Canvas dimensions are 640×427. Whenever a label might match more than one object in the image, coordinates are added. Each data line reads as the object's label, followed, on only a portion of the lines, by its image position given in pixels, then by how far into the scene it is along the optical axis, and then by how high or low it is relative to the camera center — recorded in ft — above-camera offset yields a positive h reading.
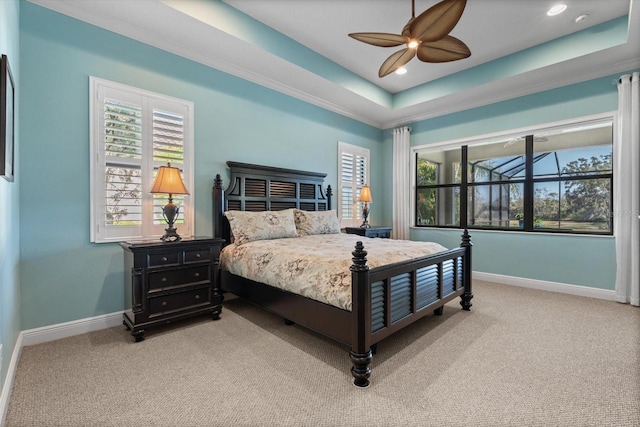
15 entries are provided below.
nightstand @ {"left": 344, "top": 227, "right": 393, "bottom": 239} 15.35 -1.03
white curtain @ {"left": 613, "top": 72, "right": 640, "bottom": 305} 10.83 +0.78
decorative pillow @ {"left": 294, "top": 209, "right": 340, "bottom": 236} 12.85 -0.46
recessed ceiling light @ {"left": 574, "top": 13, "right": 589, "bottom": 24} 9.94 +6.83
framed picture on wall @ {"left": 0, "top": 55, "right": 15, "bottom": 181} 4.88 +1.70
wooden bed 6.07 -2.10
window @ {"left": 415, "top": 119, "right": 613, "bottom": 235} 12.61 +1.51
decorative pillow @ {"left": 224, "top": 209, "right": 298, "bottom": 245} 10.74 -0.49
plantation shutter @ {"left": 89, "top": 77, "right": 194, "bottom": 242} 8.86 +1.95
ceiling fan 6.89 +4.85
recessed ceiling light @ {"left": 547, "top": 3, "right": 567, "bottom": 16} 9.56 +6.86
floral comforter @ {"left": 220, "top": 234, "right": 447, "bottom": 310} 6.76 -1.33
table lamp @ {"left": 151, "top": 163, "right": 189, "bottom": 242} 8.84 +0.76
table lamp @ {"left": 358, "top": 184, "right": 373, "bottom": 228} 16.56 +0.84
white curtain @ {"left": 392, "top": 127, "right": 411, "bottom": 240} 18.04 +2.00
